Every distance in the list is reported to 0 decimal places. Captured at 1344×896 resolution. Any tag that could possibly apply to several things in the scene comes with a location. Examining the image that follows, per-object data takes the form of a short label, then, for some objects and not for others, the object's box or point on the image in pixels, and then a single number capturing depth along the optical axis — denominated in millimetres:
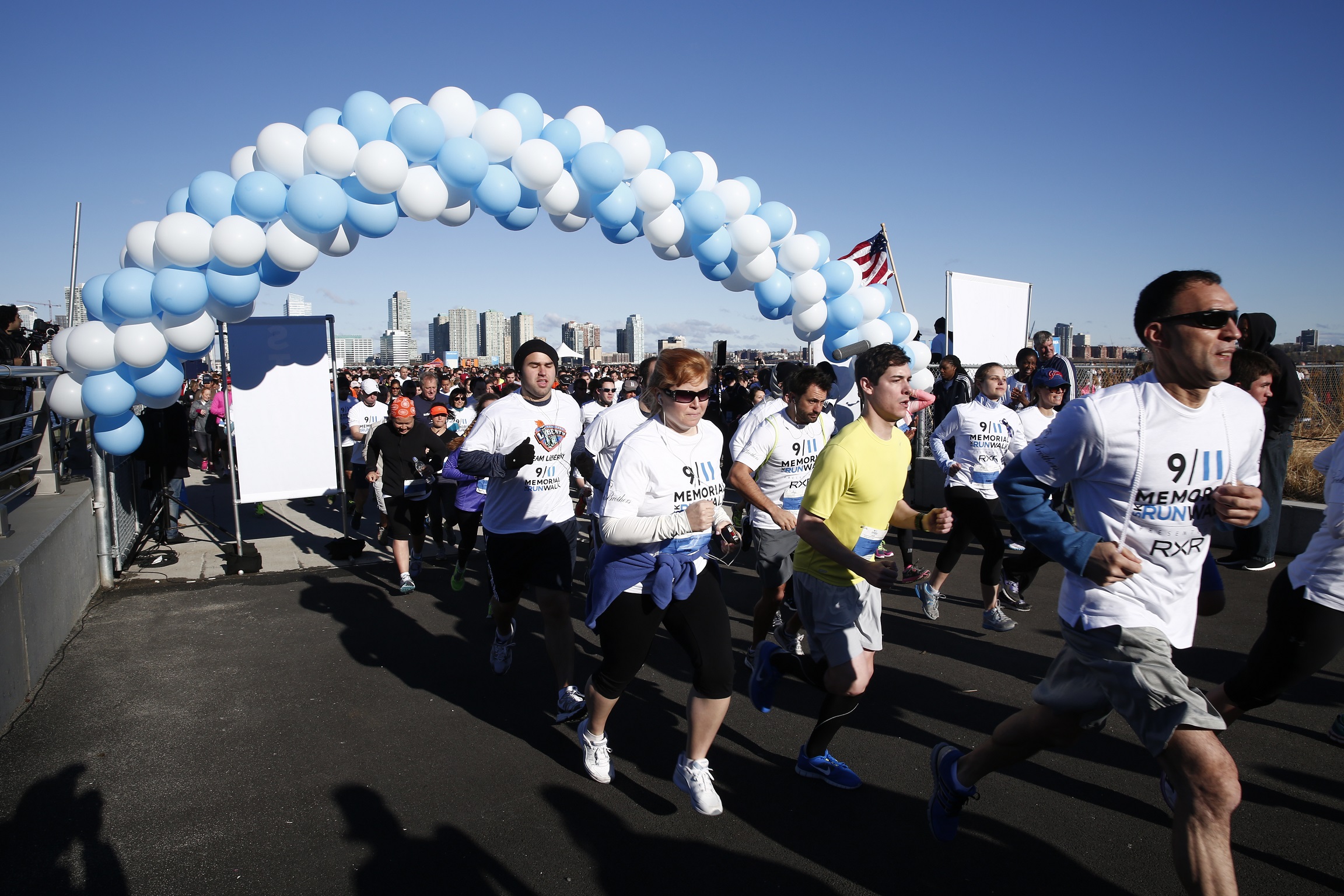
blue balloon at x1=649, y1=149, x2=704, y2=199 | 6566
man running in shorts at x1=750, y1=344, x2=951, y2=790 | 3301
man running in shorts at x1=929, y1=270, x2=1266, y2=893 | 2279
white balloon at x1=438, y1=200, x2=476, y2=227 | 6555
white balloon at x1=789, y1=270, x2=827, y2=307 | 6840
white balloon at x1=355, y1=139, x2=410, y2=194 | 5605
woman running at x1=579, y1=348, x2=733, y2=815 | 3158
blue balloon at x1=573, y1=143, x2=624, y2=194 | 6176
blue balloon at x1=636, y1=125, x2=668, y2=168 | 6527
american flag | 10906
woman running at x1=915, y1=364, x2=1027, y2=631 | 5730
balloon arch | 5707
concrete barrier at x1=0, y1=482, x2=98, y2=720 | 4188
